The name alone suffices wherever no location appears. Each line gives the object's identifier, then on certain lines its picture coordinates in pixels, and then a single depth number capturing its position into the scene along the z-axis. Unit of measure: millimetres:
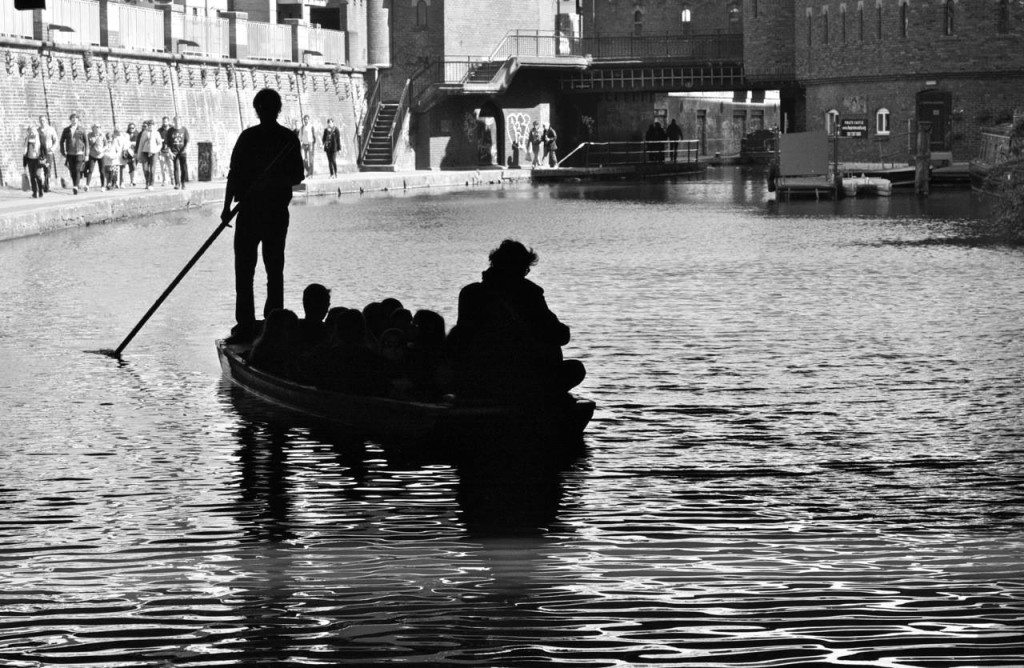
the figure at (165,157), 47162
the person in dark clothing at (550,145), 74438
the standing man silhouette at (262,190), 15055
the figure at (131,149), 46834
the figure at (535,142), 74000
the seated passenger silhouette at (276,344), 12984
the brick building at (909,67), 61781
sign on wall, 59988
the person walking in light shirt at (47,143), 39969
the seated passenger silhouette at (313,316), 12828
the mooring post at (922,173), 49156
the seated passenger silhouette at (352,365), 11562
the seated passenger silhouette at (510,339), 10352
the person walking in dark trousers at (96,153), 43625
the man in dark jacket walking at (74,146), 41281
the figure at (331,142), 59031
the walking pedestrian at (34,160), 38094
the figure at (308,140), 57438
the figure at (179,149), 45625
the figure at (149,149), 45719
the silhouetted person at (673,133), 80969
